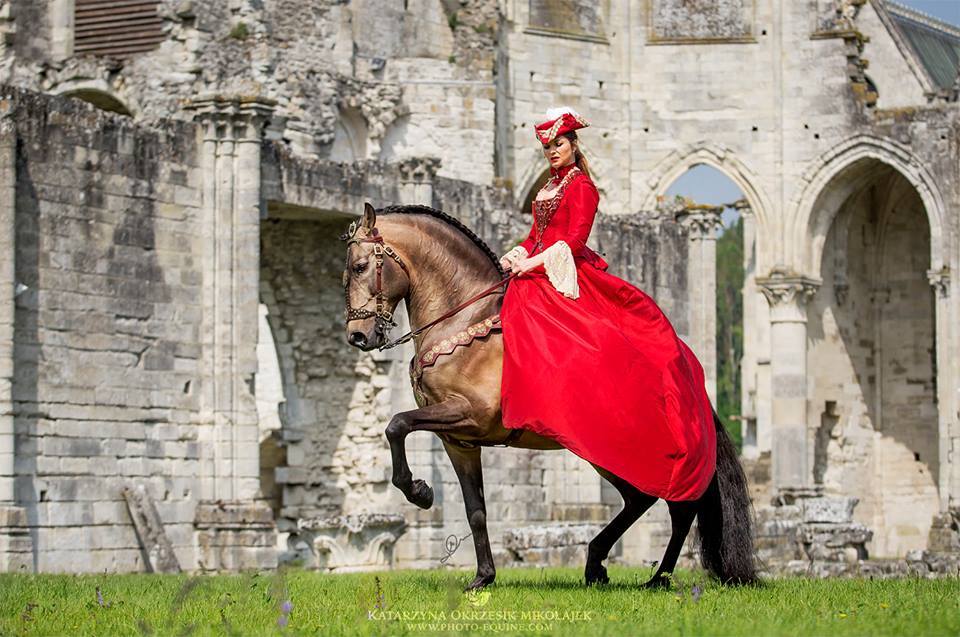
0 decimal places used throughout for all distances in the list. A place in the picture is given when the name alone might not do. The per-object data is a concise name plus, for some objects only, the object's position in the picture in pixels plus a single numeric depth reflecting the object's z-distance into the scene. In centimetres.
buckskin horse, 1131
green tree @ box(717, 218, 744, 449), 6744
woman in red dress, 1111
